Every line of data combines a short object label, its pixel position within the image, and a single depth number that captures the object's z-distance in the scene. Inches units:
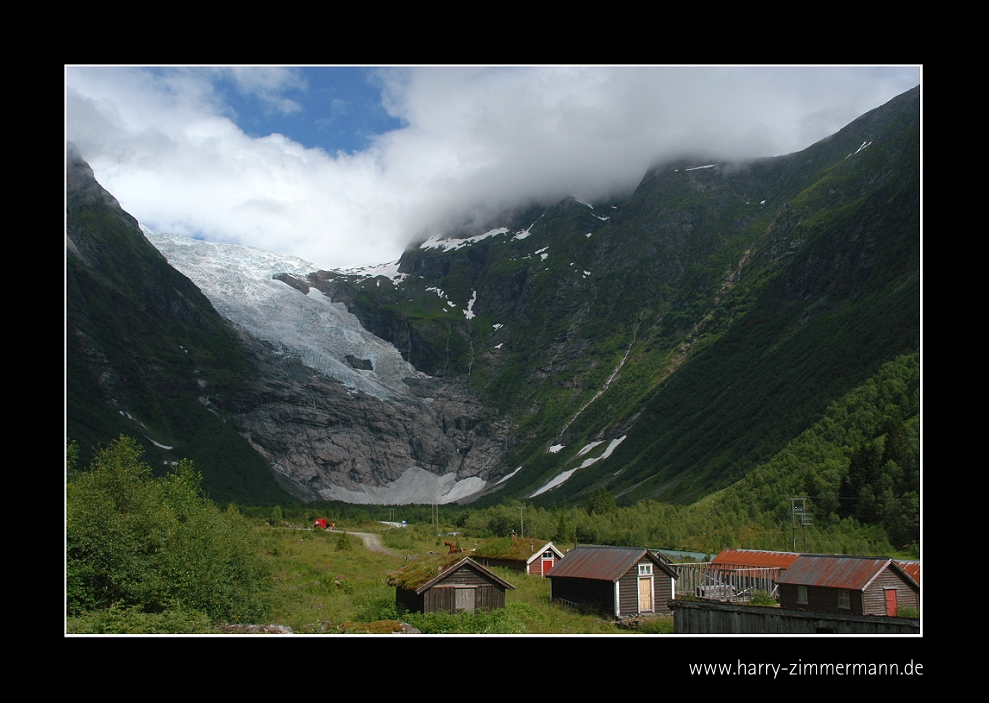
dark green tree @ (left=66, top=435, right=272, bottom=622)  1067.3
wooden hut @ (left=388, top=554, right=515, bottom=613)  1273.4
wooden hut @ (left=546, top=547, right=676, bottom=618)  1428.4
